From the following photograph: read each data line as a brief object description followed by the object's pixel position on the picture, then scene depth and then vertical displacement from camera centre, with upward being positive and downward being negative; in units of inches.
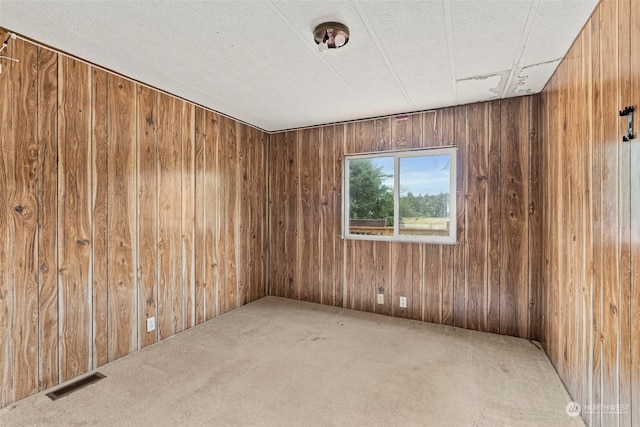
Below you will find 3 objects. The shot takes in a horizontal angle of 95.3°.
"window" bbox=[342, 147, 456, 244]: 128.3 +7.9
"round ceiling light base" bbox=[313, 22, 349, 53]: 68.6 +43.0
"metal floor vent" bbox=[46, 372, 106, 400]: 77.7 -48.1
